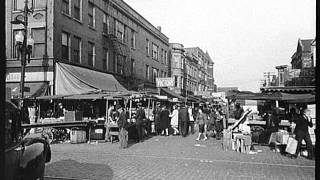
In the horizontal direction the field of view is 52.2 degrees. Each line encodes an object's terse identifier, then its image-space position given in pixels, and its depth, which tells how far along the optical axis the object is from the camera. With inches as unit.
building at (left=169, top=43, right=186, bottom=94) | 2117.4
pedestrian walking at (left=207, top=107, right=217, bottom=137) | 692.7
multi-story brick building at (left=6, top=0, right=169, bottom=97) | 828.6
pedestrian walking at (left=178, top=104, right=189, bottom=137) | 727.1
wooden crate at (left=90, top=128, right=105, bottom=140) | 627.8
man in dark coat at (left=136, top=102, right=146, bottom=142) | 629.9
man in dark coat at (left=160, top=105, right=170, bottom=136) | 745.6
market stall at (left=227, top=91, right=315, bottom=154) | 595.2
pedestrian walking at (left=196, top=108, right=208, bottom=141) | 670.5
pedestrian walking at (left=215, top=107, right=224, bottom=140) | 688.9
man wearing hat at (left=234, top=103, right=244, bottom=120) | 626.8
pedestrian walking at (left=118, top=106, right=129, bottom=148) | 529.0
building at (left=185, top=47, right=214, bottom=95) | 2810.0
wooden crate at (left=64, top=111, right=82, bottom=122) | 650.9
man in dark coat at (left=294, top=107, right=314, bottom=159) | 431.2
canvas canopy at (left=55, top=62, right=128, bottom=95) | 822.5
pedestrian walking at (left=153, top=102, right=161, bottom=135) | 762.2
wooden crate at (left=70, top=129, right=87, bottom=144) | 599.8
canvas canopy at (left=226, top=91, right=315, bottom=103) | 611.8
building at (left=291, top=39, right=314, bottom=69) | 1533.2
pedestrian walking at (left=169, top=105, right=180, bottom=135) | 778.8
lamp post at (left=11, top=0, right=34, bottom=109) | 580.1
